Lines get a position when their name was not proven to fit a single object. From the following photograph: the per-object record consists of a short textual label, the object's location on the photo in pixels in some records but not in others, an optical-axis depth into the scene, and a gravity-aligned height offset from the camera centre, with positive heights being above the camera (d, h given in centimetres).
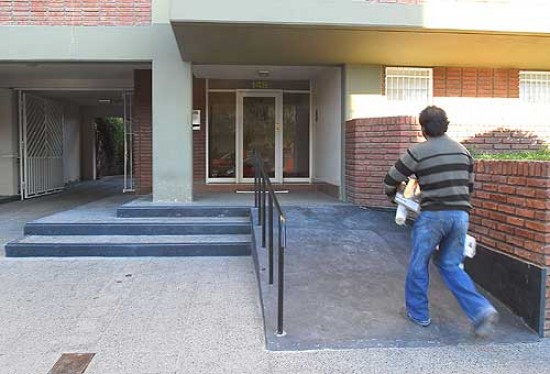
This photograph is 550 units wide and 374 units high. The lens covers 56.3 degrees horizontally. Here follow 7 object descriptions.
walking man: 399 -36
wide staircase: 685 -102
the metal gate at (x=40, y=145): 1309 +49
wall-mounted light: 1034 +183
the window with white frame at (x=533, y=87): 981 +141
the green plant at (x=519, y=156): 465 +5
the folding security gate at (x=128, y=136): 1230 +65
